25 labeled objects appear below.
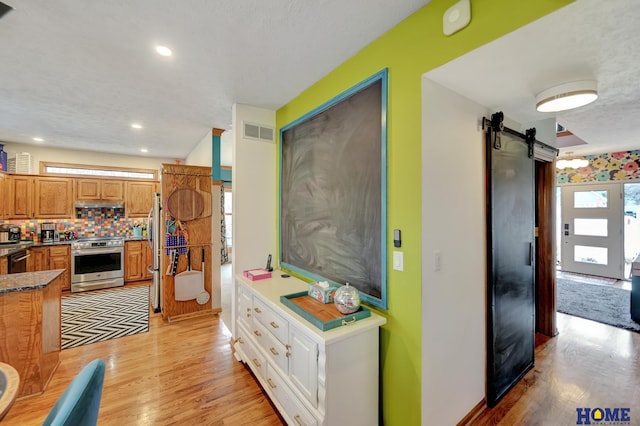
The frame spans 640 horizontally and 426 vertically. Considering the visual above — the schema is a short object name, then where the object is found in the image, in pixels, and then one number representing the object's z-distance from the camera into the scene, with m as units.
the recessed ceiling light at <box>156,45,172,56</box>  1.91
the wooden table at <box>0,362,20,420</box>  0.95
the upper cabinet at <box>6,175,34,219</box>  4.54
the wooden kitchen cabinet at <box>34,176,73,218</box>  4.78
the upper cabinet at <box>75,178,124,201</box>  5.11
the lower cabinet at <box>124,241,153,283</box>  5.25
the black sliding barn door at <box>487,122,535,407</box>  2.03
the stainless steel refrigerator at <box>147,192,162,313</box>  3.73
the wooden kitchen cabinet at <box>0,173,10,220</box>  4.41
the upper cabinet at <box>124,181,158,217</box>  5.58
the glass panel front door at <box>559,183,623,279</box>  5.27
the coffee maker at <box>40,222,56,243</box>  4.87
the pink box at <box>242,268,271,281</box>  2.57
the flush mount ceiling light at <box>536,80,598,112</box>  1.66
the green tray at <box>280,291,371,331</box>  1.57
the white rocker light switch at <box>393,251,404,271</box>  1.64
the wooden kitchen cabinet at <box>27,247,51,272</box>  4.48
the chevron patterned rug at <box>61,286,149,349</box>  3.17
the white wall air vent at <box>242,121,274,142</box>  2.90
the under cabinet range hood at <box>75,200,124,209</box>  5.11
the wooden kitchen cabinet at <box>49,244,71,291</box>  4.66
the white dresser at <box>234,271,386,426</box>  1.49
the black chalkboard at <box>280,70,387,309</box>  1.80
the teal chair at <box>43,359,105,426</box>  0.83
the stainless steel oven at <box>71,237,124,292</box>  4.73
